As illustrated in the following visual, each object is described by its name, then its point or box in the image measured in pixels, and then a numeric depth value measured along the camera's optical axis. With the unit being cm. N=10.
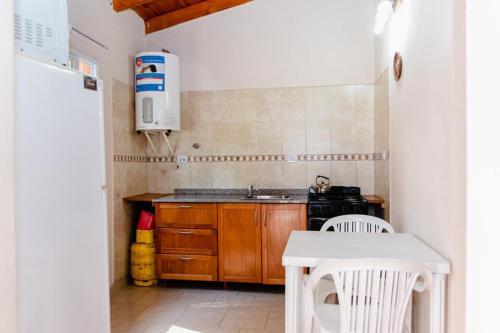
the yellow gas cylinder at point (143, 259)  344
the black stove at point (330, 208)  317
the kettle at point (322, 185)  355
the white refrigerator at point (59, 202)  139
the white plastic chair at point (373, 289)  133
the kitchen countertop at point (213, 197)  332
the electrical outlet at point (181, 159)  400
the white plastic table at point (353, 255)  144
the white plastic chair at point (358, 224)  238
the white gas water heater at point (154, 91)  358
